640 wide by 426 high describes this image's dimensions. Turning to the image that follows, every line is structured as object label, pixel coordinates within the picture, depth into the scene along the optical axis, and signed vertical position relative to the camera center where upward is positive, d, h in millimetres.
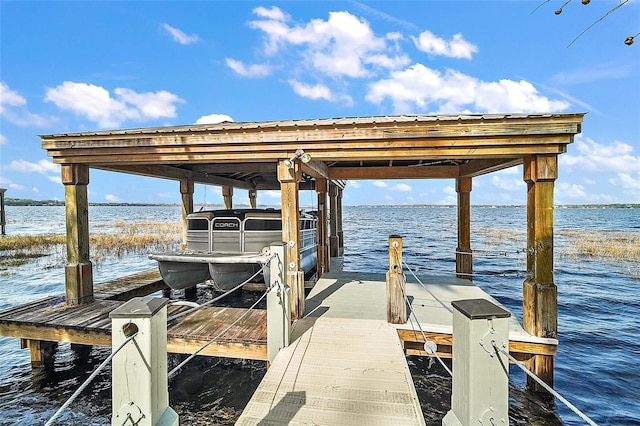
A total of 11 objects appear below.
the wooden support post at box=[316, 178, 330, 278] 10398 -821
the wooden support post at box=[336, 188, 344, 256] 14802 -629
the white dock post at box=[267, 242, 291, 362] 4355 -1286
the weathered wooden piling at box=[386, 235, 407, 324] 5082 -1232
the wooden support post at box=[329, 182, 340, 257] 12746 -527
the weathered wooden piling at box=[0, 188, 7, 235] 24331 +44
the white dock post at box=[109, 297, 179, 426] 1726 -802
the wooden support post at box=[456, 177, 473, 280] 9180 -502
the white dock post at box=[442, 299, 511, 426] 1840 -881
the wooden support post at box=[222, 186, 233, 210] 13968 +556
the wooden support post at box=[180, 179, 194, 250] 10641 +388
